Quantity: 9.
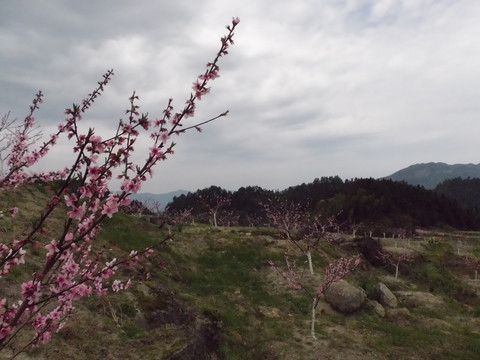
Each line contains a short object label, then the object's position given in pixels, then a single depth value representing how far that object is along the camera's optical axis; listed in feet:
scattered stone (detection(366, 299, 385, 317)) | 63.93
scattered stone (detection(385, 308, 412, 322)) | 63.52
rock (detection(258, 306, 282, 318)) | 59.54
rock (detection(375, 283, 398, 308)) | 69.21
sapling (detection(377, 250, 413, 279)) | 101.23
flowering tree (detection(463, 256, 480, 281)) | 103.65
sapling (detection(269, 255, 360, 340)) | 47.19
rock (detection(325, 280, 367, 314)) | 62.69
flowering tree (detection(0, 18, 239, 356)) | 10.70
